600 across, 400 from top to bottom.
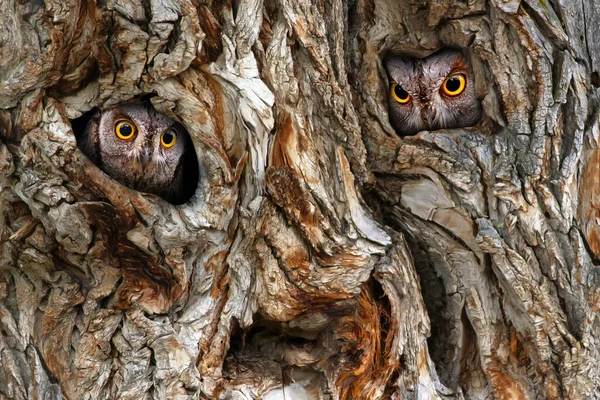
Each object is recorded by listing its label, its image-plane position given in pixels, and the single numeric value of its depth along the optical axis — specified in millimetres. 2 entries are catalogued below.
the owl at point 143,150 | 5398
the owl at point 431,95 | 6078
